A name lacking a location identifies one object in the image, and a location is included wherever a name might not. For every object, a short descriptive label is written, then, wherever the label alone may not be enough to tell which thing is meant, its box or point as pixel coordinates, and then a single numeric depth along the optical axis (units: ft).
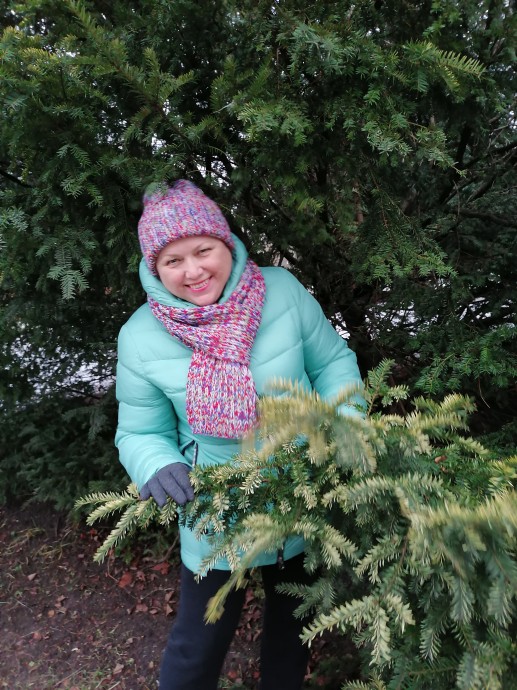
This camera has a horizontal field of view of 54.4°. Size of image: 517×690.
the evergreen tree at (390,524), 3.15
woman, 5.71
